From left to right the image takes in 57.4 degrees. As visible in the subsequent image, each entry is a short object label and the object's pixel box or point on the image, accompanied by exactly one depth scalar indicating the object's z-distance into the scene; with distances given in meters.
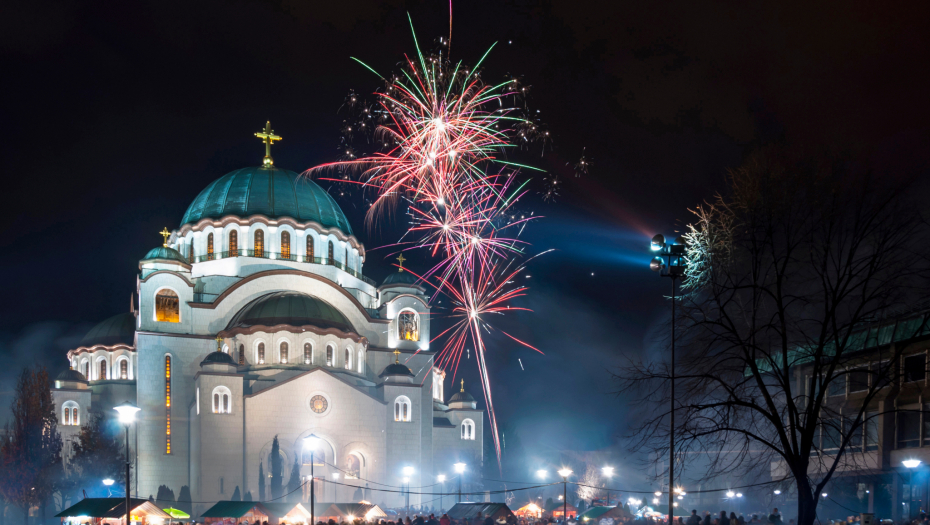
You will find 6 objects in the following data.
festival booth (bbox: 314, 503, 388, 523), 35.15
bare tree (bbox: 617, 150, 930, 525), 15.41
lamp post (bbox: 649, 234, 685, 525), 16.64
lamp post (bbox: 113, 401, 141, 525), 19.87
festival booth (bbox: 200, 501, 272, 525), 35.69
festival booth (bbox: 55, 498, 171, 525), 28.97
